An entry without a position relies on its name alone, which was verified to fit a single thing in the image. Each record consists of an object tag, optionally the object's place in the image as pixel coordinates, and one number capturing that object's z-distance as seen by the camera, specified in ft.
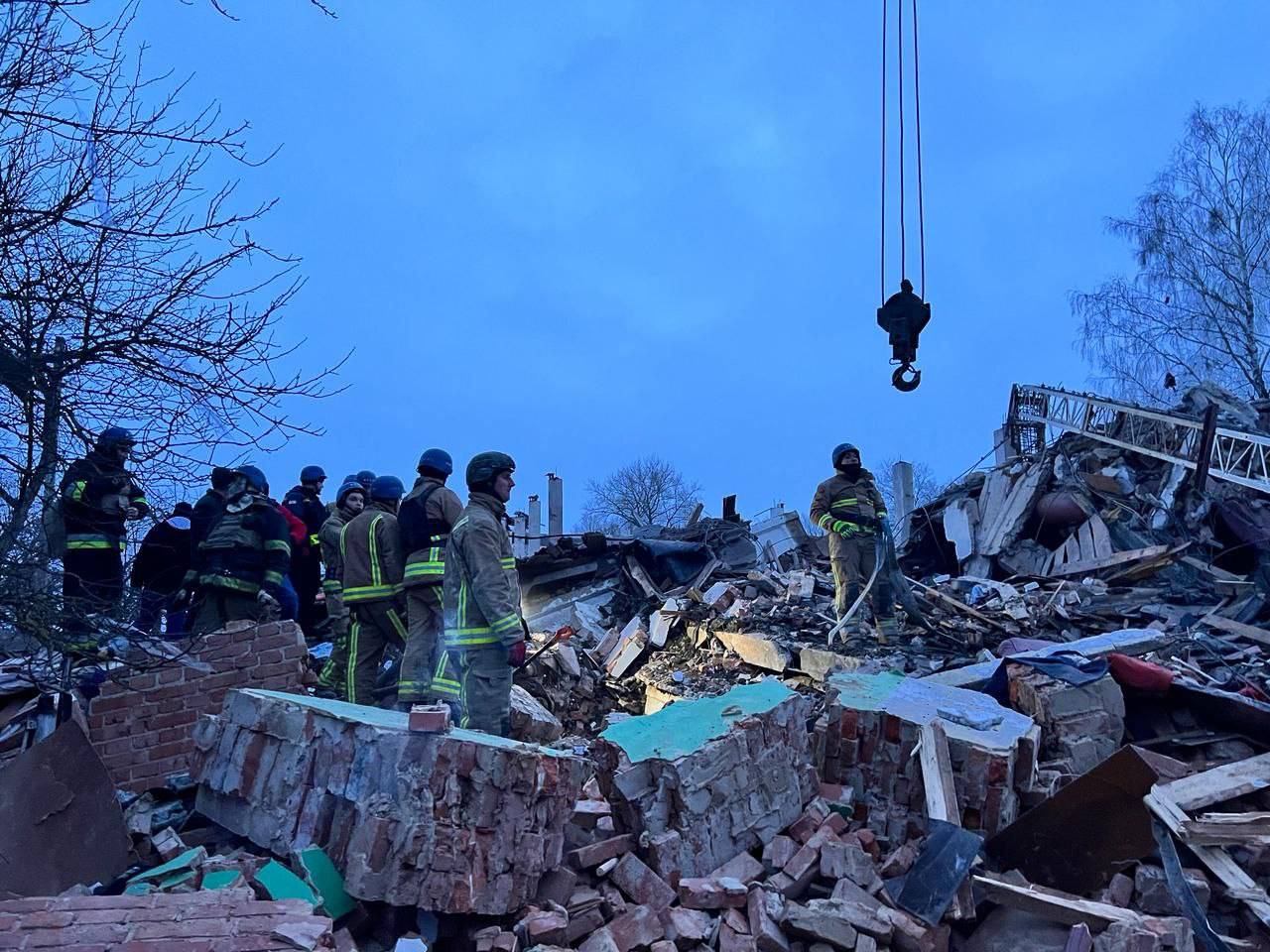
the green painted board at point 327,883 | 11.93
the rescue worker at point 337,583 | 22.44
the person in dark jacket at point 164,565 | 15.83
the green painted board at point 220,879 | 11.70
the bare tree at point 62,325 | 12.00
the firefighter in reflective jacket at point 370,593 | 20.03
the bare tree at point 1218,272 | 77.97
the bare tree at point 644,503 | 131.13
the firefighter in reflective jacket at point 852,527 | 30.32
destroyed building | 11.97
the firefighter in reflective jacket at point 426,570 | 18.92
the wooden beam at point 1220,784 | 15.93
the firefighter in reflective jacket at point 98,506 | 12.87
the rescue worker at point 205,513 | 20.92
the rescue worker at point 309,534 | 27.66
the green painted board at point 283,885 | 11.59
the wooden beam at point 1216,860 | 14.07
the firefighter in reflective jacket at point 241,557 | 20.74
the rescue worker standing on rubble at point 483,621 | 16.78
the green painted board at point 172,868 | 12.43
